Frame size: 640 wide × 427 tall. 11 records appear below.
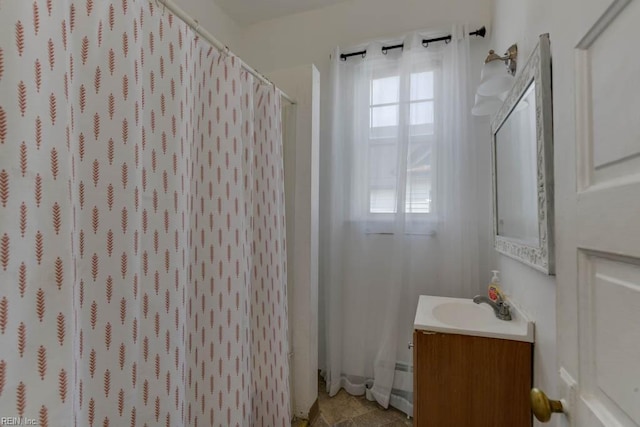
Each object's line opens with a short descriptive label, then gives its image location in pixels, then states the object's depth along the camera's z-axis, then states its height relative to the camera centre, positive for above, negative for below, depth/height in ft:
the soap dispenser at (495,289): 4.25 -1.15
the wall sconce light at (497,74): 3.74 +1.99
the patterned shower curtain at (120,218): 1.62 +0.00
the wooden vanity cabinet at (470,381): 3.30 -2.02
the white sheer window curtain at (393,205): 5.59 +0.24
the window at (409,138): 5.85 +1.67
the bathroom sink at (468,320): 3.33 -1.45
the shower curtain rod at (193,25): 2.82 +2.19
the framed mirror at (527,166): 2.58 +0.58
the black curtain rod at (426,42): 5.64 +3.70
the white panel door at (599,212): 1.11 +0.02
